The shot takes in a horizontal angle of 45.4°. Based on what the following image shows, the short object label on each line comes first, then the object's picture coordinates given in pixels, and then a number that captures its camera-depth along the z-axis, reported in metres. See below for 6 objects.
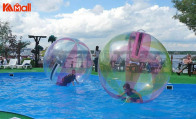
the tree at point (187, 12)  16.30
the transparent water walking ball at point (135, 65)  5.69
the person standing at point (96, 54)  15.89
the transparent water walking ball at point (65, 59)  9.18
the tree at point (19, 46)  27.38
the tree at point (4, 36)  27.48
